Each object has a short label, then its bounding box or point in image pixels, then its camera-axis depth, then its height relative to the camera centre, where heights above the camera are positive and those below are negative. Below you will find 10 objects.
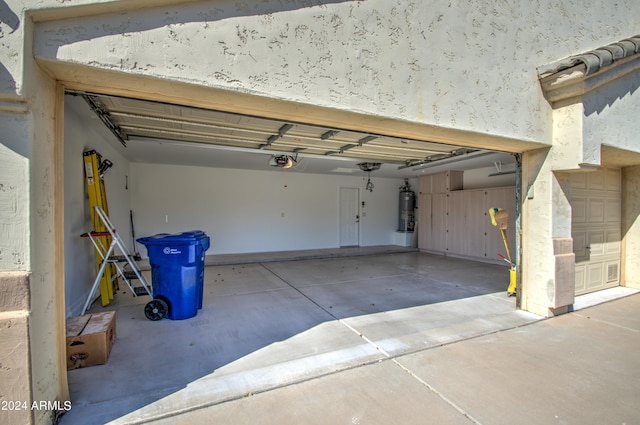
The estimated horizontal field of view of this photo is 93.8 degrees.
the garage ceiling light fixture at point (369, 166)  7.34 +1.11
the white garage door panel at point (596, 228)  4.67 -0.30
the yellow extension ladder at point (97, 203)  4.30 +0.10
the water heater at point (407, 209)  10.77 +0.02
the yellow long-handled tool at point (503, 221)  4.81 -0.19
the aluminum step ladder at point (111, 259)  3.82 -0.66
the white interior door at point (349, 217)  10.45 -0.26
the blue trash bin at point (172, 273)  3.66 -0.78
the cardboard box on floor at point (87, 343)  2.58 -1.17
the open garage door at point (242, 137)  3.59 +1.15
